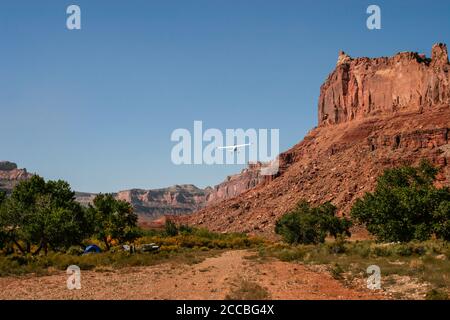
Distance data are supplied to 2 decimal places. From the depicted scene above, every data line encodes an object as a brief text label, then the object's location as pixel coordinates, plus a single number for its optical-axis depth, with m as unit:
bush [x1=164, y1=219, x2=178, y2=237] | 82.09
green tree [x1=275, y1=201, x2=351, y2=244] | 59.88
